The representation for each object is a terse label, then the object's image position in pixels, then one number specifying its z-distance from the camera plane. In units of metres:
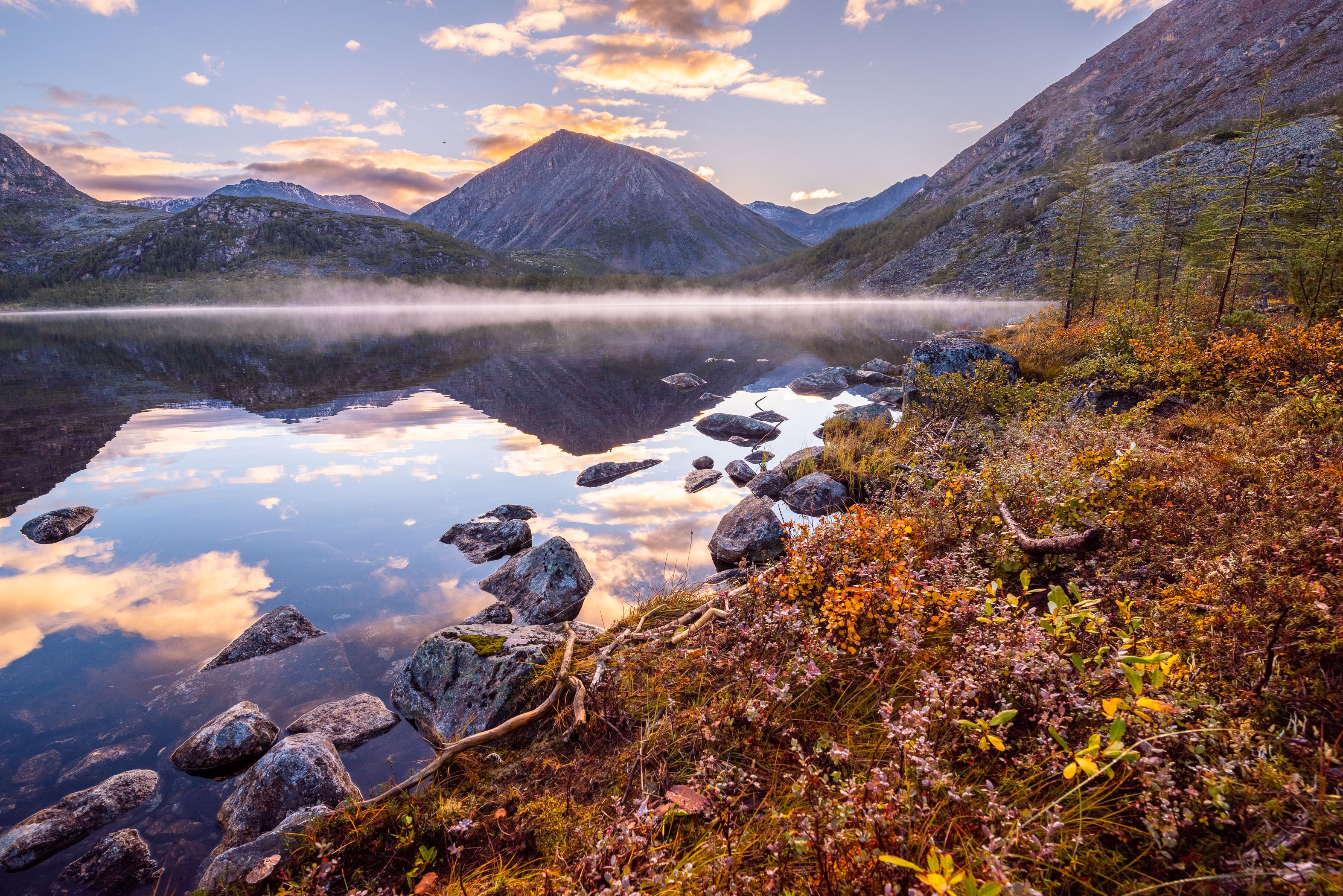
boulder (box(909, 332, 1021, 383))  17.56
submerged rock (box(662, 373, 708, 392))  29.38
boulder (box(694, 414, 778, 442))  20.20
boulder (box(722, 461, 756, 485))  15.50
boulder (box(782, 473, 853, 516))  12.82
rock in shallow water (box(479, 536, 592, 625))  9.33
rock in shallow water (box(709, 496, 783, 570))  10.77
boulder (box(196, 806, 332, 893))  4.54
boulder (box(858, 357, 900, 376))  32.06
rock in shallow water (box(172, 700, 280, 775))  6.20
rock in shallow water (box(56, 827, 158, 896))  4.96
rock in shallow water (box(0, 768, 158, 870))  5.11
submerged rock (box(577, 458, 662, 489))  15.58
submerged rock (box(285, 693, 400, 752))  6.59
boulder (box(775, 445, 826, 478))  15.03
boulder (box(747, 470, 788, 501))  14.10
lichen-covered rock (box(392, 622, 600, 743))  6.17
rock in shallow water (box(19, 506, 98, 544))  11.82
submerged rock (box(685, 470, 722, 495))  15.12
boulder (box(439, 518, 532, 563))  11.34
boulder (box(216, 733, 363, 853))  5.36
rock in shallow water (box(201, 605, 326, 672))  8.11
